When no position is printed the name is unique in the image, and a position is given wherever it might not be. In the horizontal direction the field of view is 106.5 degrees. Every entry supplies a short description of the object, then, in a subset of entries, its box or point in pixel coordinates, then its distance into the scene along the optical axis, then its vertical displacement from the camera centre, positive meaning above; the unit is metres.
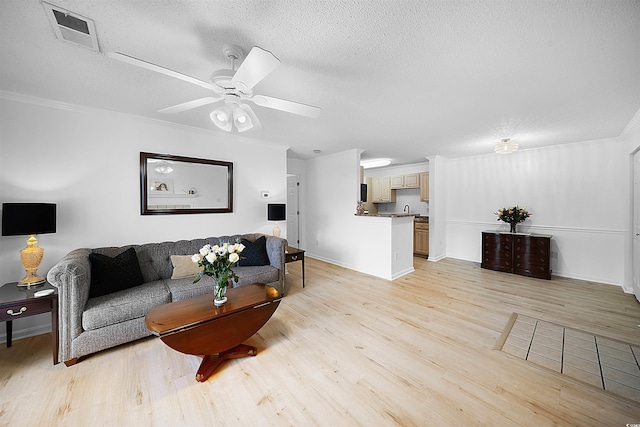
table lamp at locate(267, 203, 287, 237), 3.88 -0.03
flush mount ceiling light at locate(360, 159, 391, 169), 5.66 +1.18
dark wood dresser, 4.08 -0.77
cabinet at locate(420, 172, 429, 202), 5.72 +0.57
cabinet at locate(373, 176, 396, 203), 6.64 +0.55
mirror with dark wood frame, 3.03 +0.35
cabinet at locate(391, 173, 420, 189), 6.00 +0.77
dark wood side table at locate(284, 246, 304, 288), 3.59 -0.69
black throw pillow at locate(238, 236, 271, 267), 3.29 -0.61
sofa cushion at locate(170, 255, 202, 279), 2.82 -0.69
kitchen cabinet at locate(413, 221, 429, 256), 5.57 -0.67
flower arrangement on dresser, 4.43 -0.09
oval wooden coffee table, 1.65 -0.84
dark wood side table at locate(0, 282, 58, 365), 1.80 -0.73
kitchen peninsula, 4.07 -0.59
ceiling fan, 1.27 +0.78
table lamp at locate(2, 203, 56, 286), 2.00 -0.13
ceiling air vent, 1.31 +1.08
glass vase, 1.95 -0.67
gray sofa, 1.90 -0.82
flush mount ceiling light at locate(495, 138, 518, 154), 3.49 +0.94
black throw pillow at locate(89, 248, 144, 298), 2.24 -0.63
